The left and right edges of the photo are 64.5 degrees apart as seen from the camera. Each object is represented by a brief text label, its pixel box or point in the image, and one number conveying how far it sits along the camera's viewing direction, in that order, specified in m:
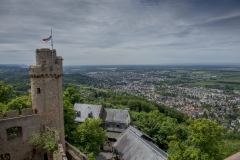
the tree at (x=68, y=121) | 28.30
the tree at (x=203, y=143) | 19.08
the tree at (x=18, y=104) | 27.28
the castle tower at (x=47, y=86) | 19.55
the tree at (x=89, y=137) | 26.86
